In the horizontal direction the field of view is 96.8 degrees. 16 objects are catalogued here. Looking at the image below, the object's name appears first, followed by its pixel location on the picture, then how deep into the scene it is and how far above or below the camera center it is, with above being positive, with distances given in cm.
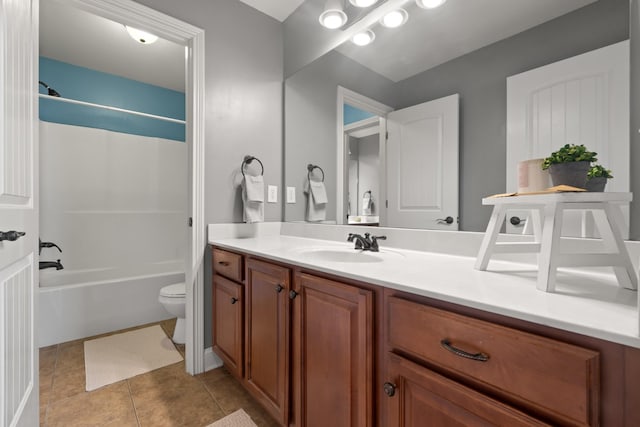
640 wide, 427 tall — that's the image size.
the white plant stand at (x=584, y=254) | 65 -6
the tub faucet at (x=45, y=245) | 224 -26
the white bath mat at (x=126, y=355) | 169 -96
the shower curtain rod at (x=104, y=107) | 233 +95
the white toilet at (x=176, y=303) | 202 -65
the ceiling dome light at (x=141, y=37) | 213 +137
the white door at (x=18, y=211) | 83 +0
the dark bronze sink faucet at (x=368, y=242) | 135 -15
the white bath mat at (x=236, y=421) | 130 -98
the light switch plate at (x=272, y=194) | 206 +13
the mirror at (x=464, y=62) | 95 +63
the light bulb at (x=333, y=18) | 163 +112
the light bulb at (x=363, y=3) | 146 +109
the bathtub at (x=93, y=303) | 207 -72
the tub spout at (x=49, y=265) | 201 -38
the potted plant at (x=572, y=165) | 73 +12
